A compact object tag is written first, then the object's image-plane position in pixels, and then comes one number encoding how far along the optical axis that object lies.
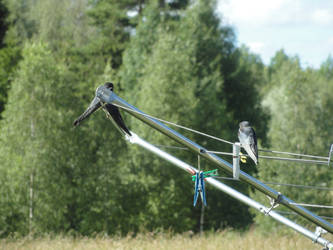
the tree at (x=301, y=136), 45.28
